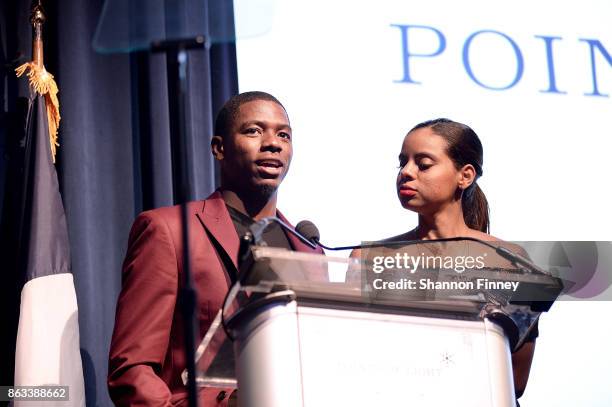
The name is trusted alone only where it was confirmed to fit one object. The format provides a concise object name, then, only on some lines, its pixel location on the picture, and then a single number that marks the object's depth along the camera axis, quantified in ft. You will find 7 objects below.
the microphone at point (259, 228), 11.95
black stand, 11.77
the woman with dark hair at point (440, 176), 18.53
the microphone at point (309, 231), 15.08
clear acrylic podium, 11.78
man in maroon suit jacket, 16.10
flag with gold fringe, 20.79
